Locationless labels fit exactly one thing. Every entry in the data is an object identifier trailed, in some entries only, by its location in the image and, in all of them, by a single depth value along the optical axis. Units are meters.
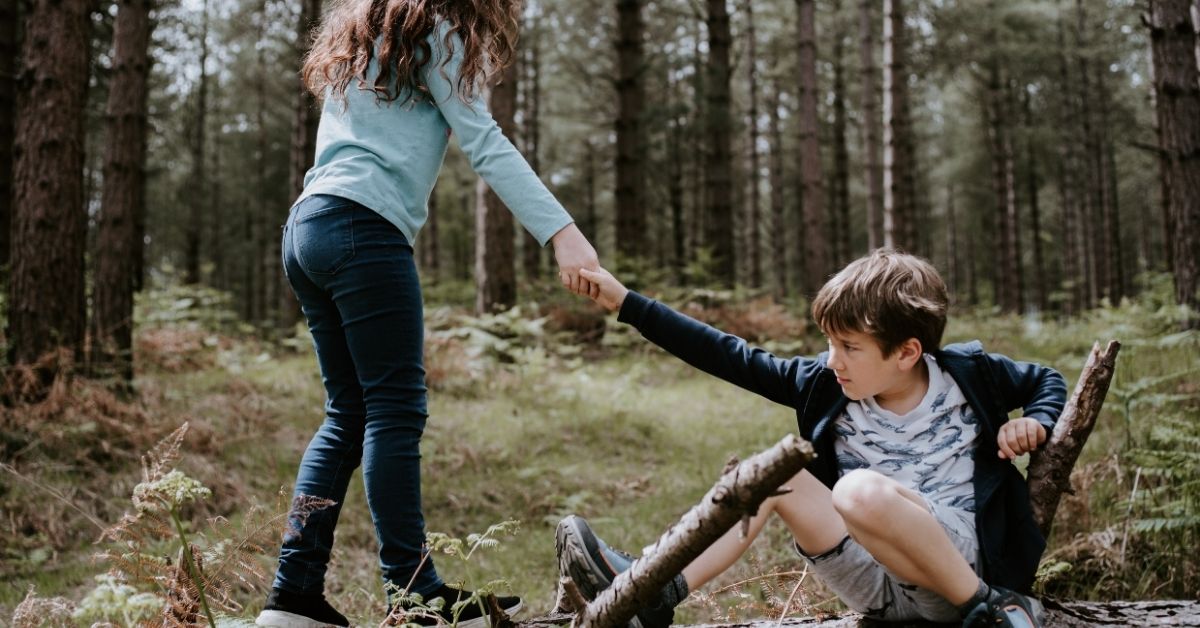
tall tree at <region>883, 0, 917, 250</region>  11.08
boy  2.16
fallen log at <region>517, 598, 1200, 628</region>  2.26
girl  2.31
